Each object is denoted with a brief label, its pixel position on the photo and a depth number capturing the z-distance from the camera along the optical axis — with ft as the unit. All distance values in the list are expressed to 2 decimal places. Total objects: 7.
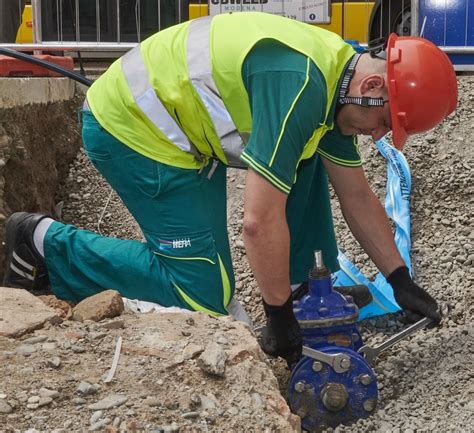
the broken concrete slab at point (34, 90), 15.46
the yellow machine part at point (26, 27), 28.35
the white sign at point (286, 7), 22.22
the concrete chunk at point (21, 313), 8.91
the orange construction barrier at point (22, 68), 17.47
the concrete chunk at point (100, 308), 9.71
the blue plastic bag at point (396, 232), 13.00
